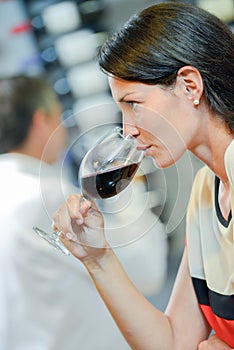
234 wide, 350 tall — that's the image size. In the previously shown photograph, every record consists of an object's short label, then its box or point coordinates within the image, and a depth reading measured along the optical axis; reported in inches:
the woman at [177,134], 60.3
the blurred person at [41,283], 76.4
